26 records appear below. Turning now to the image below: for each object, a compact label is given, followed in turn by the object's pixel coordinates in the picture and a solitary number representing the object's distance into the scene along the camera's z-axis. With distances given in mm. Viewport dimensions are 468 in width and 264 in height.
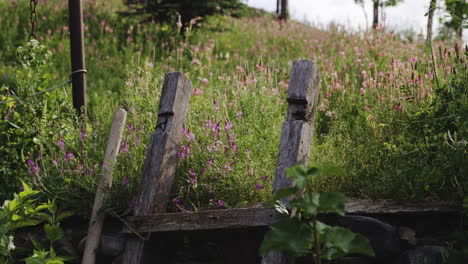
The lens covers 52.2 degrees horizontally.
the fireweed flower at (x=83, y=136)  4002
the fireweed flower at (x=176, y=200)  3225
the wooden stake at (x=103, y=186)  3252
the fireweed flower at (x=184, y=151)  3475
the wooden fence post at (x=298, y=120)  2729
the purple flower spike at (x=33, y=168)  3710
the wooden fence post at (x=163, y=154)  3076
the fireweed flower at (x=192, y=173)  3283
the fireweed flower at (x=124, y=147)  3693
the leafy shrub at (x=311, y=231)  1829
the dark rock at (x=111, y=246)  3311
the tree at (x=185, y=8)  9734
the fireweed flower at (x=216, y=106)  3869
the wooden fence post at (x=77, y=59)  4355
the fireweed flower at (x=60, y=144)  3910
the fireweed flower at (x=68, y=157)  3750
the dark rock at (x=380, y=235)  2656
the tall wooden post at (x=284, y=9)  14172
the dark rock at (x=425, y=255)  2580
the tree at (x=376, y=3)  9862
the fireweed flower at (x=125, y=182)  3418
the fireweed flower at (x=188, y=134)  3562
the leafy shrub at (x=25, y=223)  3244
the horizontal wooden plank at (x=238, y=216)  2674
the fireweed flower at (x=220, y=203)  3201
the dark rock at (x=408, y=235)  2703
